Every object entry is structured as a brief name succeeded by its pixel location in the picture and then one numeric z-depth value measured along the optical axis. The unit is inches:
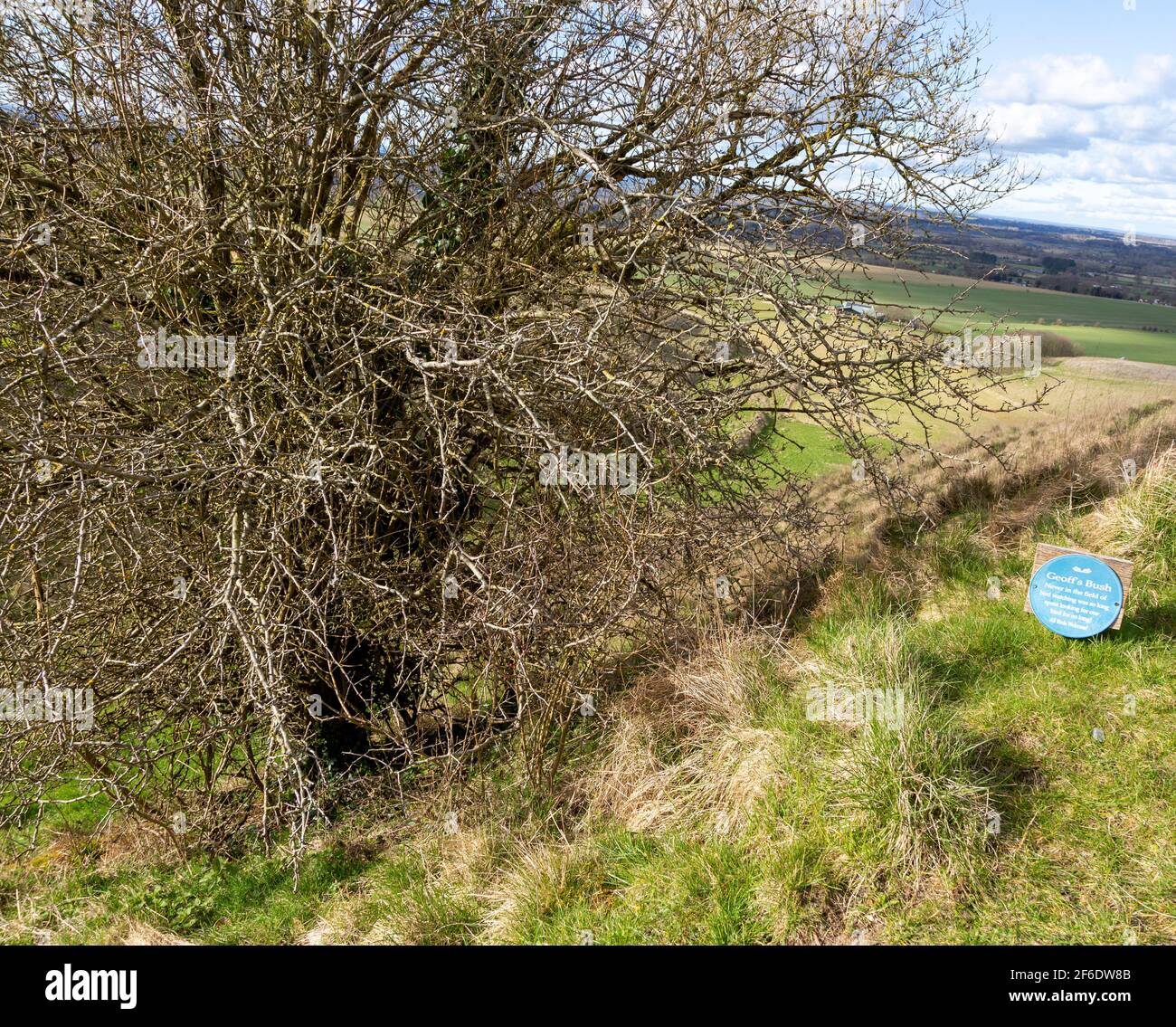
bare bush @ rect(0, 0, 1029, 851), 166.6
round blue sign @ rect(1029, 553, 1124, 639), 180.7
